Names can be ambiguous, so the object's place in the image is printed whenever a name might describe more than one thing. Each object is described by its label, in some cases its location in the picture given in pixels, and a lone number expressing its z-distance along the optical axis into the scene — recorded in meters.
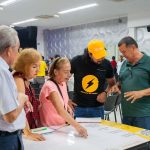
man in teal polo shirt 2.40
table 1.70
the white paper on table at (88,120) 2.36
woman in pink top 2.00
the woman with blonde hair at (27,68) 1.78
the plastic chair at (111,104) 4.06
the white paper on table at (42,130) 1.98
